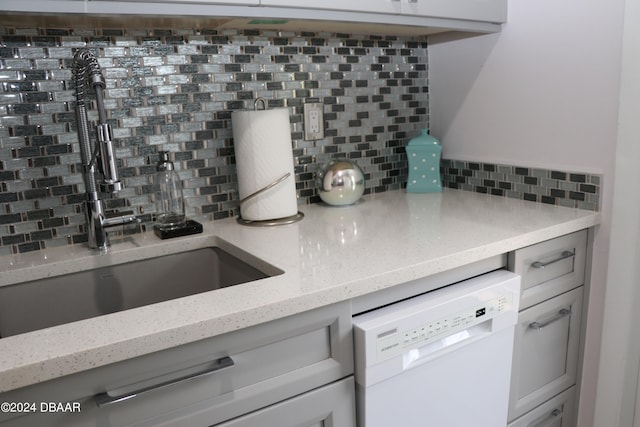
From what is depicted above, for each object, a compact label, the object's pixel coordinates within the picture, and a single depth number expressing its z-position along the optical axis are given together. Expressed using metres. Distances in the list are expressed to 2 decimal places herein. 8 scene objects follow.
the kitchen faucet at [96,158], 1.18
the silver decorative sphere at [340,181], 1.63
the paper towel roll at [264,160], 1.44
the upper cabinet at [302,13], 1.09
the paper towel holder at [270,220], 1.47
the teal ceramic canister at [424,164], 1.83
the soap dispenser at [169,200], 1.43
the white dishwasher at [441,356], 1.04
